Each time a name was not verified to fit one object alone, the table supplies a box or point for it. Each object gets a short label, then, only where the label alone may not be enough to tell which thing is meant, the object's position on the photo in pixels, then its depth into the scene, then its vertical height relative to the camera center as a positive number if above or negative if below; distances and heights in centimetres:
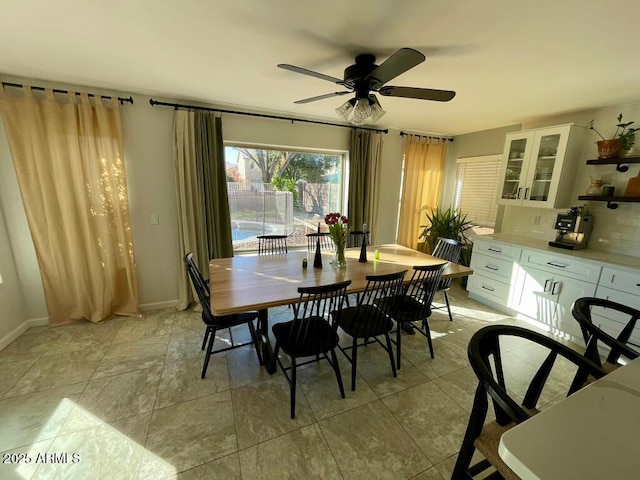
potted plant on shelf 250 +55
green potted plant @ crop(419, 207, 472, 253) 395 -54
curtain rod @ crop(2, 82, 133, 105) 224 +84
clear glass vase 238 -63
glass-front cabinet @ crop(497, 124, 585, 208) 282 +35
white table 56 -59
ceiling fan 166 +69
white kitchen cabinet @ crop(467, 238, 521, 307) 308 -95
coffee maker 275 -34
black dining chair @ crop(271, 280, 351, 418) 164 -104
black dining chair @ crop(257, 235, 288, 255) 302 -68
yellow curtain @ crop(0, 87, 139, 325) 236 -16
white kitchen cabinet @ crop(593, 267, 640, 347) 219 -85
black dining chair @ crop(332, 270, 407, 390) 187 -103
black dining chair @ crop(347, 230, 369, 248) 352 -69
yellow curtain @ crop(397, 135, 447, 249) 410 +16
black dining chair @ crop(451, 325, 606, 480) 84 -73
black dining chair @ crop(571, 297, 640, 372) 110 -61
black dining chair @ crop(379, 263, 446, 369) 206 -96
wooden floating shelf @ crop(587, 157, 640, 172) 244 +36
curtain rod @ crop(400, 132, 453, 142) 397 +90
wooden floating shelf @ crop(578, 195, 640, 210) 242 -1
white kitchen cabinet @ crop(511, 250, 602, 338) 250 -94
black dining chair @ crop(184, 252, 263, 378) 199 -105
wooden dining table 171 -73
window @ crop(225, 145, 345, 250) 337 -3
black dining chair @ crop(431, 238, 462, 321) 276 -66
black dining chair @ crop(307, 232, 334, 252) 325 -69
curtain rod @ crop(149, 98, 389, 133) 273 +88
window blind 383 +9
